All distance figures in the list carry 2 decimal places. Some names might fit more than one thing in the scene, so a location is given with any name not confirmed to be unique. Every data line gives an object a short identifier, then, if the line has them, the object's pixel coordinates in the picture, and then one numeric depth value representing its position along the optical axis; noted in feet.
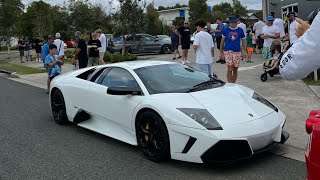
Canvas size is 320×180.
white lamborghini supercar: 15.16
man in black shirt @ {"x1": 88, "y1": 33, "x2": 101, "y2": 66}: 43.39
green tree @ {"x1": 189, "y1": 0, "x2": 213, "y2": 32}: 217.15
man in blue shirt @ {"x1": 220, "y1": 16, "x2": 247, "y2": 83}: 30.96
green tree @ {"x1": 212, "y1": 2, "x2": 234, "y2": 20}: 216.33
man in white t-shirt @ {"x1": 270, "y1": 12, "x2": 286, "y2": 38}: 42.92
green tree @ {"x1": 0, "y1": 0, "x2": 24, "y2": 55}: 99.66
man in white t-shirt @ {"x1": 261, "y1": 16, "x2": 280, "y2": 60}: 40.81
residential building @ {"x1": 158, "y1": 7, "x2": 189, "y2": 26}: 309.83
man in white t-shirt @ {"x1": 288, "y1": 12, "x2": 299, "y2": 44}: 31.63
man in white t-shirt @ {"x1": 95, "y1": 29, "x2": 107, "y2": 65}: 50.34
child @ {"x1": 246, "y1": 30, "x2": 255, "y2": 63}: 57.44
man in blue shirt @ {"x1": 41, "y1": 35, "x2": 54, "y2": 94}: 39.44
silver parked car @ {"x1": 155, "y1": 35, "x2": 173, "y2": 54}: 82.33
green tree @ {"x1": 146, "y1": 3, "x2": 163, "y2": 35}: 176.32
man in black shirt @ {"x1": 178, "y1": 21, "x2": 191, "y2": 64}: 51.88
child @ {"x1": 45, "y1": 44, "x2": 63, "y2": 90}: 35.68
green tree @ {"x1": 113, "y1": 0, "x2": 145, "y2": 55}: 68.54
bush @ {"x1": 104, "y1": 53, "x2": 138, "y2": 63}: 64.90
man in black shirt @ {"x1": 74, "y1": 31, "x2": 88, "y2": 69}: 41.40
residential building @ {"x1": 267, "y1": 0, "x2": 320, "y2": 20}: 59.58
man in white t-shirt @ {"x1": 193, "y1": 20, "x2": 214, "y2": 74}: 30.76
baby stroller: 35.36
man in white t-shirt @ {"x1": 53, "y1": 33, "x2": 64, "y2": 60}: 44.73
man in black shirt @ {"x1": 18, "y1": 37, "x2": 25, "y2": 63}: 82.70
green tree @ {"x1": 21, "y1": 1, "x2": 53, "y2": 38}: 124.08
